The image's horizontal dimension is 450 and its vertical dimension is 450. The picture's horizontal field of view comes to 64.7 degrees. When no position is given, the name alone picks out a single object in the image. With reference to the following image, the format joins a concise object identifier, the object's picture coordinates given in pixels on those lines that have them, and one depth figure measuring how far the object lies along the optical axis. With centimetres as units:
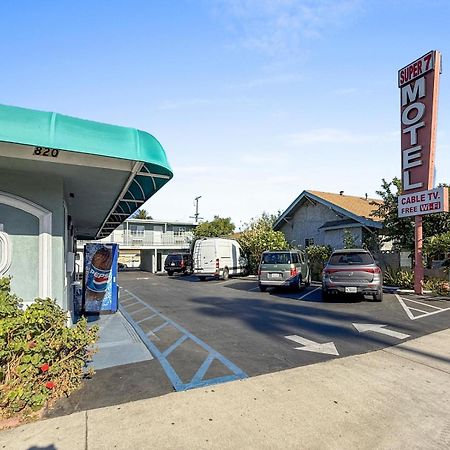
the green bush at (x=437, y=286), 1364
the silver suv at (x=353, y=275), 1128
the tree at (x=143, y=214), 6312
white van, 2305
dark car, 3153
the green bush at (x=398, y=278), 1540
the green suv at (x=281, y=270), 1508
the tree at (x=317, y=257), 2020
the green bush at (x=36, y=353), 378
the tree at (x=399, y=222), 1575
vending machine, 1038
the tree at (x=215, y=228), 4150
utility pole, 5444
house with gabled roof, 1963
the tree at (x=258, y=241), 2442
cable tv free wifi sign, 1286
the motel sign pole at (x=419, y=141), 1347
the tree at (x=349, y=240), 1870
